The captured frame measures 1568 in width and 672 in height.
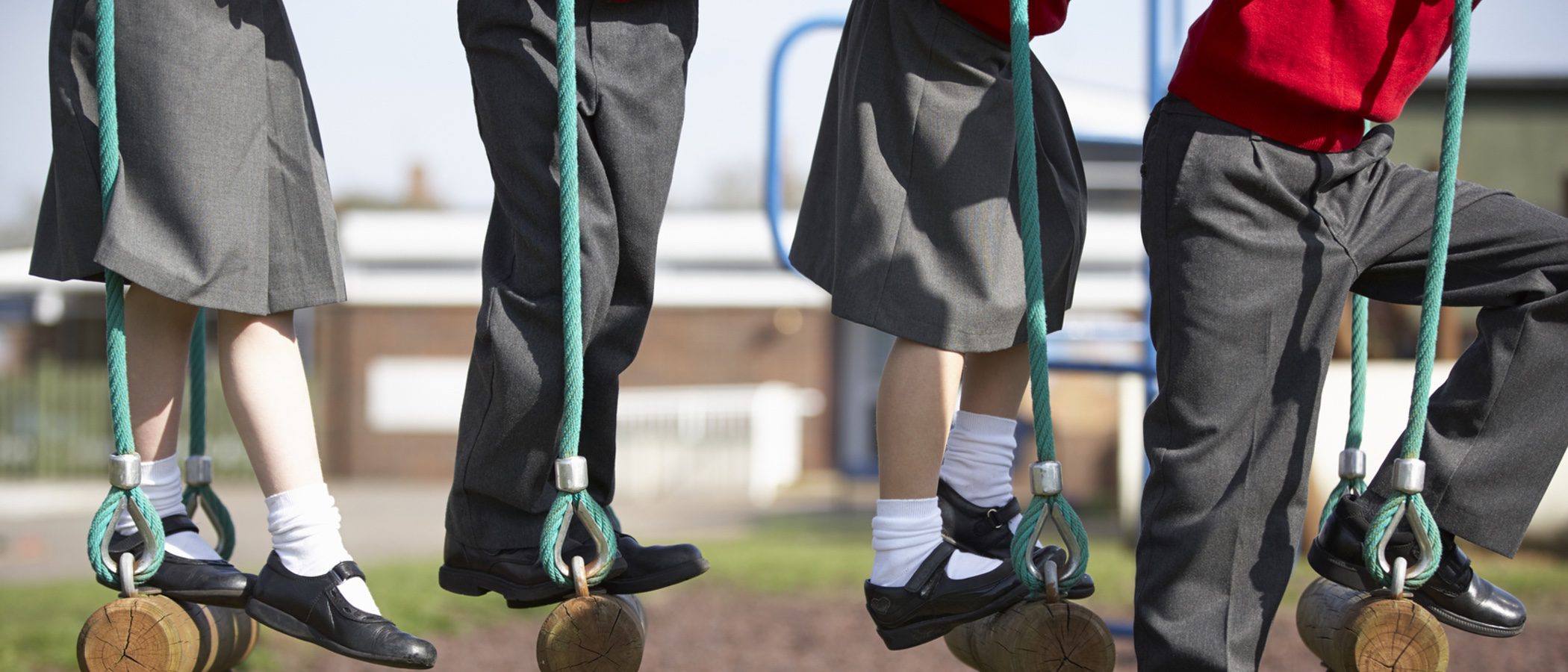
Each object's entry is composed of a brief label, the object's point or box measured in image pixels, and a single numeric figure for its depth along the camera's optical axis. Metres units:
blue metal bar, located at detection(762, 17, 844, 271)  10.45
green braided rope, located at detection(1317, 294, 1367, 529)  5.09
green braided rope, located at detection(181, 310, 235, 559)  5.29
